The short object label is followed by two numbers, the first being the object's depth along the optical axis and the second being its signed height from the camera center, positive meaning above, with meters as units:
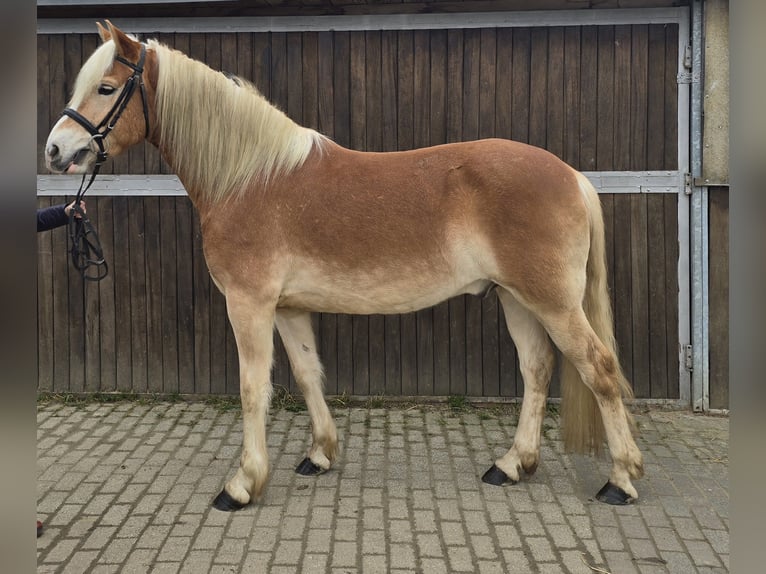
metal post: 4.60 +0.27
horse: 3.15 +0.30
